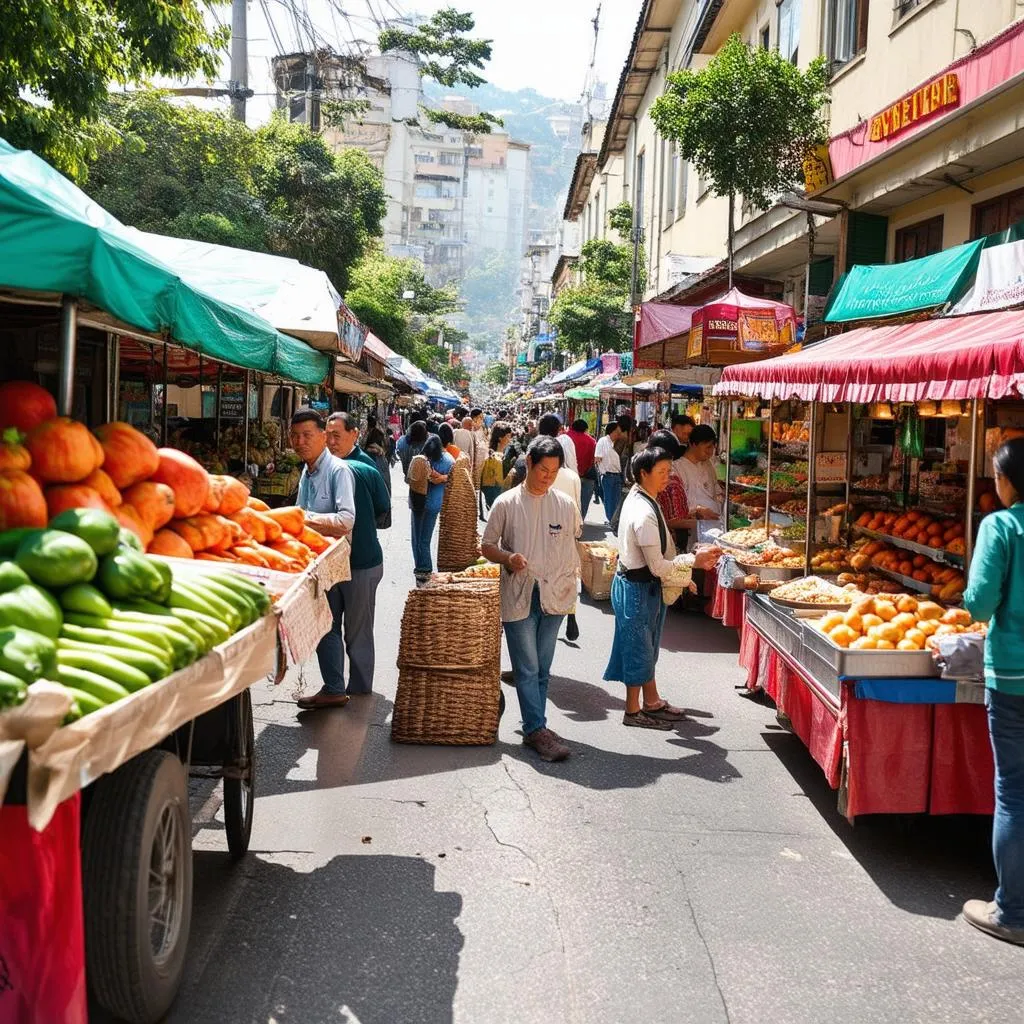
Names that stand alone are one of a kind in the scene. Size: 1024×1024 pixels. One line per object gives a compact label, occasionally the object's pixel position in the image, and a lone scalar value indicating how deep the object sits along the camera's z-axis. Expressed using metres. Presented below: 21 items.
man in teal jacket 7.59
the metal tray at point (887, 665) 5.21
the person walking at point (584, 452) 17.92
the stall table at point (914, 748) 5.19
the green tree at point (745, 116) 14.05
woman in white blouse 7.07
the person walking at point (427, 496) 13.02
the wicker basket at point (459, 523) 12.95
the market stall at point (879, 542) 5.21
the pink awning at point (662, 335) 14.35
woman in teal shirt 4.38
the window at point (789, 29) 17.45
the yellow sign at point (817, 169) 14.62
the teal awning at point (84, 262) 3.65
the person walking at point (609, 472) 18.59
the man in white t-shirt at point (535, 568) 6.77
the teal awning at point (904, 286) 7.89
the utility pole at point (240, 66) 28.80
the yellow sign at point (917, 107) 10.78
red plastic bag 2.62
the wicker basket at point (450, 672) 6.80
